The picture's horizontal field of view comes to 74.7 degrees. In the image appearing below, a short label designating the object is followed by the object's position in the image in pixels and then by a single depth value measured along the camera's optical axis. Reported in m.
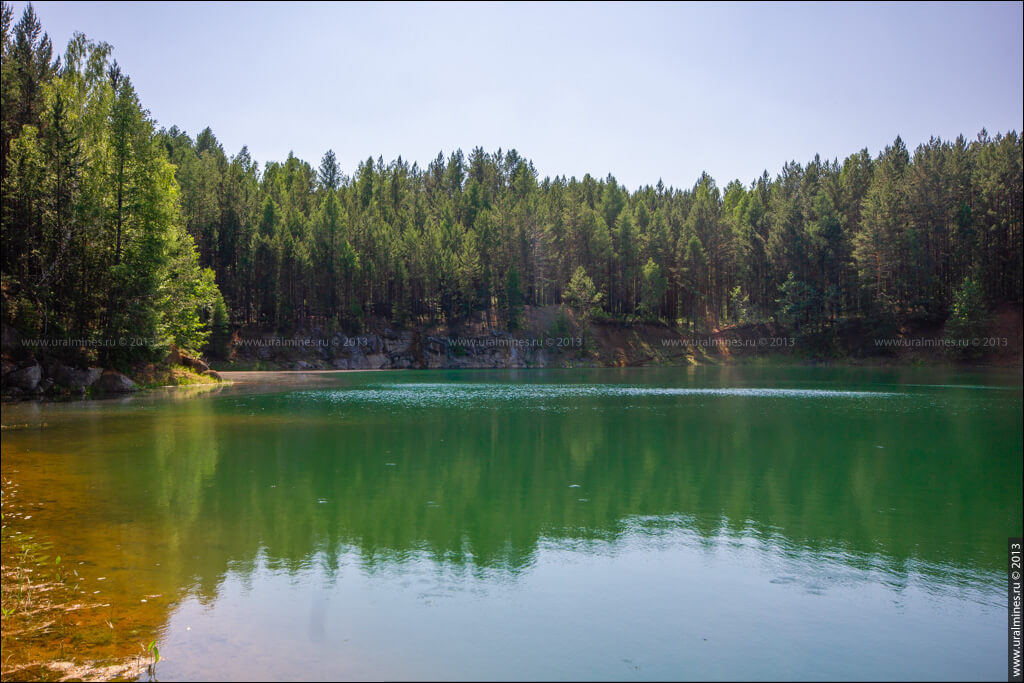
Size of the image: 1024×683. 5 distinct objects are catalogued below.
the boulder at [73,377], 41.94
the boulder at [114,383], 44.34
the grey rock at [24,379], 39.53
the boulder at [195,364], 56.60
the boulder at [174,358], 53.41
